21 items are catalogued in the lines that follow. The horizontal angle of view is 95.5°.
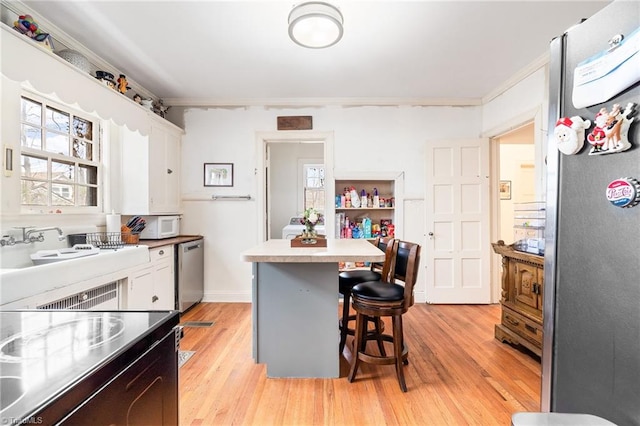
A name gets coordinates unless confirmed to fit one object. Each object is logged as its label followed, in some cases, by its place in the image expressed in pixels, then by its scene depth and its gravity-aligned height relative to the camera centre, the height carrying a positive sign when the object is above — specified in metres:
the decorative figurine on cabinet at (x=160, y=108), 3.59 +1.24
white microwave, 3.27 -0.25
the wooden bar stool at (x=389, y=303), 1.89 -0.63
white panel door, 3.69 -0.16
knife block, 2.82 -0.31
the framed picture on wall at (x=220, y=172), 3.89 +0.47
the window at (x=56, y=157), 2.23 +0.42
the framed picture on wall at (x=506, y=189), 5.27 +0.37
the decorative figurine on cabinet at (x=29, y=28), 1.98 +1.23
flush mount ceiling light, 1.99 +1.28
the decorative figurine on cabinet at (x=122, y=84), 2.93 +1.23
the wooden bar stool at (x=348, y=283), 2.40 -0.63
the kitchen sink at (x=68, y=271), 1.44 -0.40
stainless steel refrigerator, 0.71 -0.05
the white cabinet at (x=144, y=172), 3.15 +0.38
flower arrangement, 2.38 -0.11
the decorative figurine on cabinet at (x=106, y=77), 2.65 +1.19
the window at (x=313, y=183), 6.00 +0.51
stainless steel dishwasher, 3.31 -0.81
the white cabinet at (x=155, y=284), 2.49 -0.73
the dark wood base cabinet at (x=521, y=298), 2.27 -0.76
